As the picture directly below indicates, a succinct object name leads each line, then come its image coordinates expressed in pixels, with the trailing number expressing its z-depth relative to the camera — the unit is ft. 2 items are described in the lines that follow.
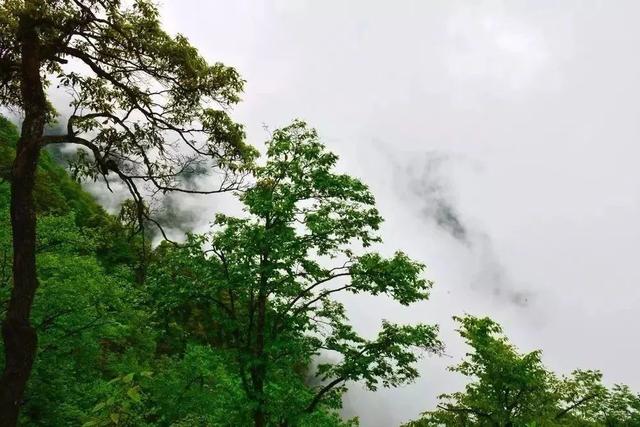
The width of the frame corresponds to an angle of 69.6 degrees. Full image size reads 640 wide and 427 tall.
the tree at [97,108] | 24.39
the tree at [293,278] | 51.11
